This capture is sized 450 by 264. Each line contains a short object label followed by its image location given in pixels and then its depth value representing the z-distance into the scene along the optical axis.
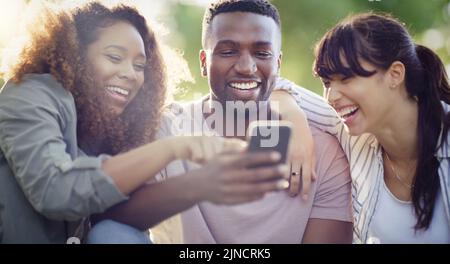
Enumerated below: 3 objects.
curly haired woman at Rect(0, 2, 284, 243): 1.76
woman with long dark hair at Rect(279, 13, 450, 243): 2.00
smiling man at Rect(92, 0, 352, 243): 2.01
